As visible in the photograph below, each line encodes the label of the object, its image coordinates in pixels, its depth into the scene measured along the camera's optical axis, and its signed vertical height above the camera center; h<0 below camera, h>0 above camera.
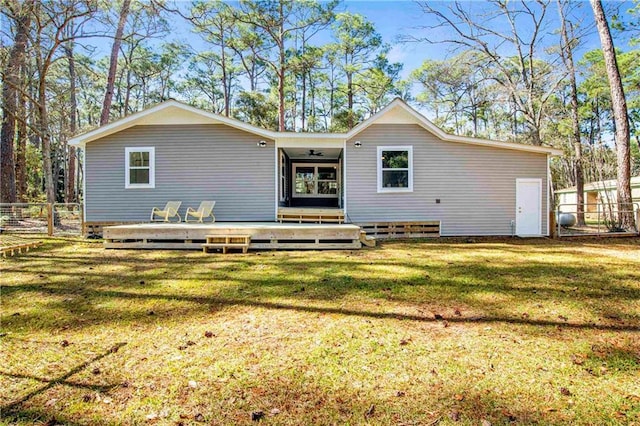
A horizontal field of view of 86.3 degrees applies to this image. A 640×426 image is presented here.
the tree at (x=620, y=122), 10.62 +2.70
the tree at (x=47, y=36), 10.59 +5.75
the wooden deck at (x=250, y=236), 8.05 -0.64
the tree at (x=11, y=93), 10.27 +4.27
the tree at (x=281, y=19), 19.19 +11.02
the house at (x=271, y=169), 10.50 +1.24
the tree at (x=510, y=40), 14.59 +7.53
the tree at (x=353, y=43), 23.00 +11.32
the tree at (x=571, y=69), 14.41 +5.76
